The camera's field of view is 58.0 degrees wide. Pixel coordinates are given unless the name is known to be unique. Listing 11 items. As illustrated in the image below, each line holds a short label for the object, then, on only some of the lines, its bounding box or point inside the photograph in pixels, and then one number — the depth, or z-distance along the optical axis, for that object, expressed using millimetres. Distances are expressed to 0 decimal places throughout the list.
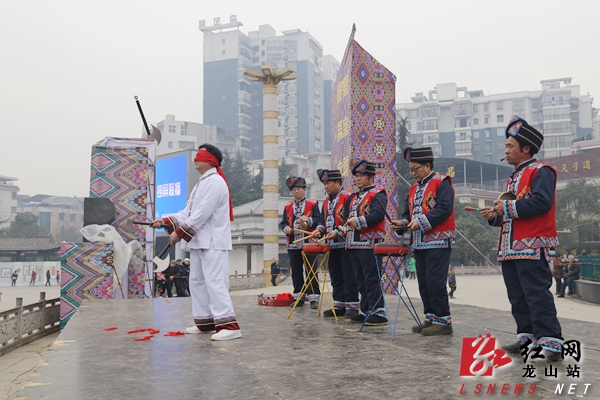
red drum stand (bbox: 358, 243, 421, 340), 4543
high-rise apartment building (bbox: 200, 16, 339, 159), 91438
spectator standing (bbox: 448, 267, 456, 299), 18500
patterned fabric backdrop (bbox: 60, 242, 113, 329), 8766
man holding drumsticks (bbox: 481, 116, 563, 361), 3508
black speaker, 9727
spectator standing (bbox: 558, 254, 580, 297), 18562
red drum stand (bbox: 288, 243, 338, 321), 5699
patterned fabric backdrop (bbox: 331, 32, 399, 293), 11305
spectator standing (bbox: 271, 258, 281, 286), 26375
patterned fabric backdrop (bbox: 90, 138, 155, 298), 10258
